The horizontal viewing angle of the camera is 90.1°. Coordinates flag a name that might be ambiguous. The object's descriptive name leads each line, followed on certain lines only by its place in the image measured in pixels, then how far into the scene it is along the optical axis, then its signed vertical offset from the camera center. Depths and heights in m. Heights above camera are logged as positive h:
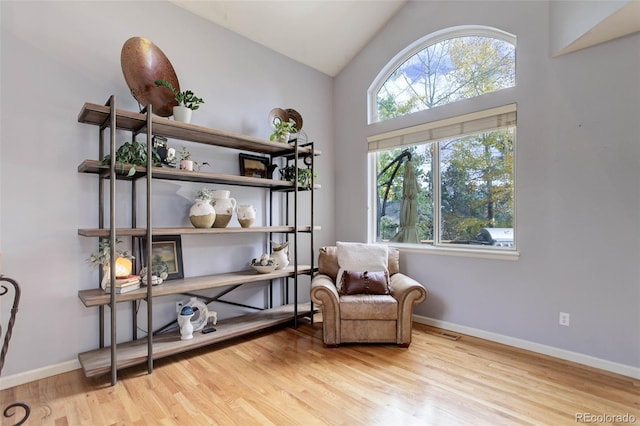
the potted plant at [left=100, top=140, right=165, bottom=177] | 2.26 +0.47
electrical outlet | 2.62 -0.87
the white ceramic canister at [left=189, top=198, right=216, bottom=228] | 2.72 +0.03
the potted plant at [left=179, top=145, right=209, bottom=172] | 2.64 +0.49
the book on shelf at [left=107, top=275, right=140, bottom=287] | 2.27 -0.45
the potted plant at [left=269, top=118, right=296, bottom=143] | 3.30 +0.89
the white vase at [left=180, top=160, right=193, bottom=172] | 2.63 +0.44
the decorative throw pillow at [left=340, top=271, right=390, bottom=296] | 3.06 -0.65
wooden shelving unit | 2.19 -0.11
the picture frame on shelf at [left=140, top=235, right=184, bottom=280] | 2.71 -0.31
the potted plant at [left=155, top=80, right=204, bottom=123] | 2.57 +0.92
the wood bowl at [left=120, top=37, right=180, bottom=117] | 2.43 +1.16
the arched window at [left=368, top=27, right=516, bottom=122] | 3.07 +1.55
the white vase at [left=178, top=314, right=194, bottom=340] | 2.63 -0.90
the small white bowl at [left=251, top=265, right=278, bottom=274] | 3.12 -0.50
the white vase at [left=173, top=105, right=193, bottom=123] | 2.58 +0.85
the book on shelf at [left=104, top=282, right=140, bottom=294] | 2.26 -0.50
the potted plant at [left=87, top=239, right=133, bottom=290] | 2.29 -0.31
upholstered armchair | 2.84 -0.89
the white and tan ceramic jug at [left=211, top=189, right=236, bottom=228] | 2.89 +0.10
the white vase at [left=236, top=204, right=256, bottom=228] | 3.07 +0.02
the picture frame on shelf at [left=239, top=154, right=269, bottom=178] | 3.30 +0.55
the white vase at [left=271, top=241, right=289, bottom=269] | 3.29 -0.39
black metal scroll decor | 1.65 -0.58
